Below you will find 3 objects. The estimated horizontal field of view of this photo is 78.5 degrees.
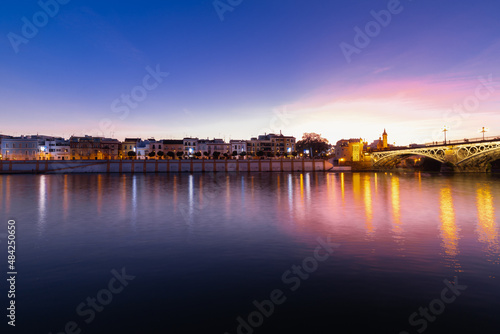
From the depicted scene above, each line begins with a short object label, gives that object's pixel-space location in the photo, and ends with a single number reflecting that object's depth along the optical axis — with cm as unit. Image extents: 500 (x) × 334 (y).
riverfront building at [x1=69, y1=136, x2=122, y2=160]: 13112
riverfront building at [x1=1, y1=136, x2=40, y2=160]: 12531
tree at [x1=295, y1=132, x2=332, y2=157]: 15525
